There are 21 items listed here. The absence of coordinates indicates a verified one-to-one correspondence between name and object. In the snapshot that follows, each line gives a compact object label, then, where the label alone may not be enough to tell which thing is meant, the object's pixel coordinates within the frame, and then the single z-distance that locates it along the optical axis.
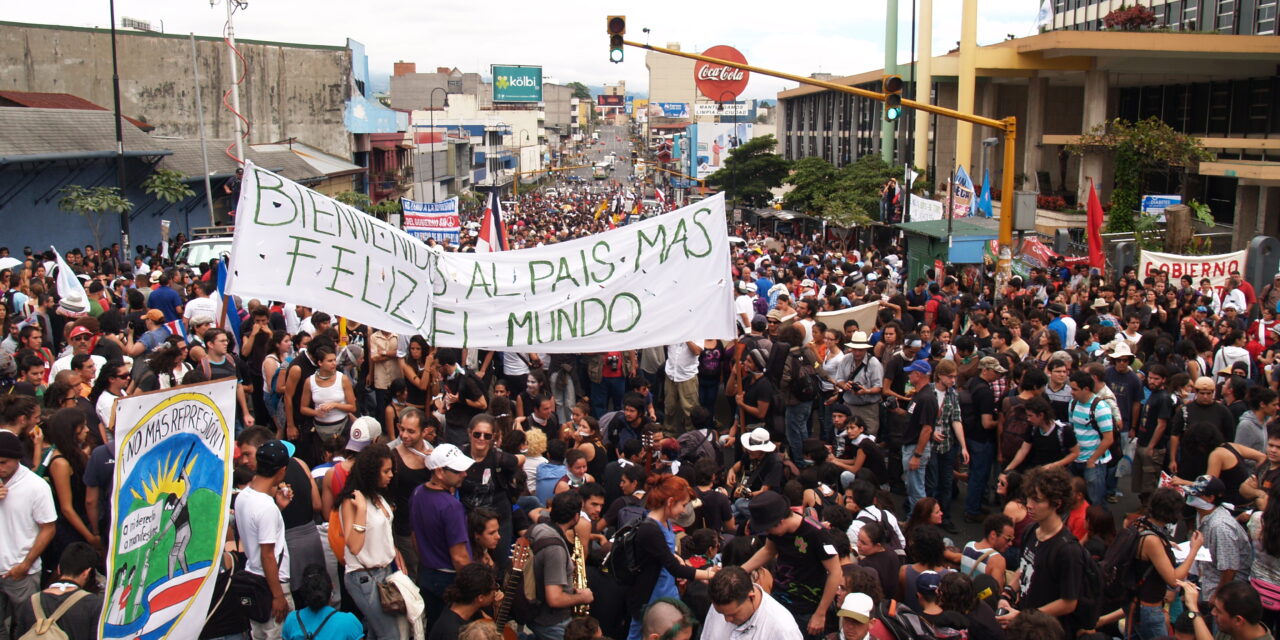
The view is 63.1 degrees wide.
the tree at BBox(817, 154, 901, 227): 34.97
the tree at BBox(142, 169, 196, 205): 27.94
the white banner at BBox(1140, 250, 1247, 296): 16.53
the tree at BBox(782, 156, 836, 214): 43.36
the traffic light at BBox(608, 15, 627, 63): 14.41
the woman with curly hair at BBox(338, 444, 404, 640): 5.62
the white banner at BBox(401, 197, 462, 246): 25.16
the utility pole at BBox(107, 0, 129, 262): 23.34
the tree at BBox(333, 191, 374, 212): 37.28
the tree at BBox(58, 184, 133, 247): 24.47
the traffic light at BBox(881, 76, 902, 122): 13.47
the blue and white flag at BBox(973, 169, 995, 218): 25.11
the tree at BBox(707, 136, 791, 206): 54.19
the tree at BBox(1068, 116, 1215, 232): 29.61
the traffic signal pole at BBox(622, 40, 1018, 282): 13.45
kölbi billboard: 136.25
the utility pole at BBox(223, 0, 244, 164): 23.53
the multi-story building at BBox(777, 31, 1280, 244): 31.86
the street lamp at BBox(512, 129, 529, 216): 106.82
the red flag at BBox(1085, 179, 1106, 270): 17.58
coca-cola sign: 49.98
